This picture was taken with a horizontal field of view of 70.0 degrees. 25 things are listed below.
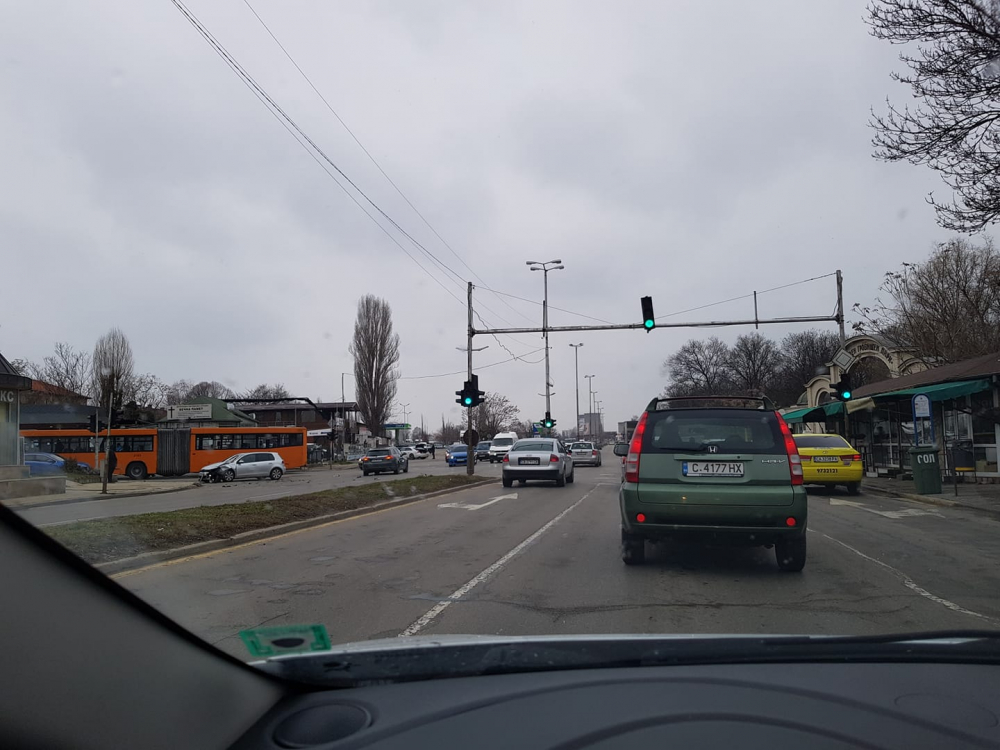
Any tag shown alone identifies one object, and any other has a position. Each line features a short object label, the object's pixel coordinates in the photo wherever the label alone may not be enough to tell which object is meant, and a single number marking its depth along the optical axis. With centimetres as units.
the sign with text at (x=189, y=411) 4358
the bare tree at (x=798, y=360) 8019
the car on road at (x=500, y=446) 5003
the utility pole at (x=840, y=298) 2486
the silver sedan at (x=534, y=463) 2208
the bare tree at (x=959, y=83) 1126
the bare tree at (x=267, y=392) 10288
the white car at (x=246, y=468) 3347
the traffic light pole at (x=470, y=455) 2629
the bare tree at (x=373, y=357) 6512
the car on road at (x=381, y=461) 3703
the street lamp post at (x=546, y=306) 3016
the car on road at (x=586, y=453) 4141
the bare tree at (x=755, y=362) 8512
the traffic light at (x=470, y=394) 2495
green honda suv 725
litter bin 1828
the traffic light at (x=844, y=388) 2445
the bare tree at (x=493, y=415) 9438
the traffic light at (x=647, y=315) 2206
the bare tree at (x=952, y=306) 3609
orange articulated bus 3541
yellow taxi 1886
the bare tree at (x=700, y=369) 8588
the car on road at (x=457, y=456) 5000
